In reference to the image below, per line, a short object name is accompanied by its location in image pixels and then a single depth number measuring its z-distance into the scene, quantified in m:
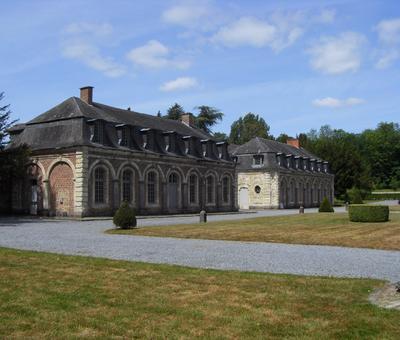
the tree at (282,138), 78.30
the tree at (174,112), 58.25
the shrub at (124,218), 18.09
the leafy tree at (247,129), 76.56
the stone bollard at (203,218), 22.50
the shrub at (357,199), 39.88
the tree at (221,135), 76.47
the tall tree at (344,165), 59.22
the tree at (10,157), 25.69
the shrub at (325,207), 32.88
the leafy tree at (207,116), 59.62
